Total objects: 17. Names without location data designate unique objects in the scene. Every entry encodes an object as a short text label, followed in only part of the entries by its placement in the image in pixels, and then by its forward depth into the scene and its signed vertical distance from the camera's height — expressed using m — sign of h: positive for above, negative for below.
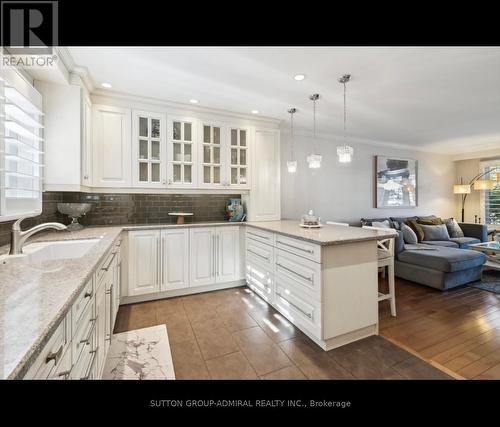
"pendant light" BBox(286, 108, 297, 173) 3.00 +0.65
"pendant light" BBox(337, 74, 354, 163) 2.37 +0.64
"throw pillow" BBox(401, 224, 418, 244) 4.10 -0.37
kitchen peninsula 1.89 -0.59
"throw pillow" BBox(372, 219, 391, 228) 3.97 -0.17
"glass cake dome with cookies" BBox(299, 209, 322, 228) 2.58 -0.09
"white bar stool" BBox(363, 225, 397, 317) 2.48 -0.51
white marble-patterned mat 1.63 -1.10
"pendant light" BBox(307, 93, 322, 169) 2.70 +0.63
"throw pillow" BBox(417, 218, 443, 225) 4.78 -0.15
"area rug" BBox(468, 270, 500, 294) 3.19 -0.99
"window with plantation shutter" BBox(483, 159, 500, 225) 5.29 +0.40
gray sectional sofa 3.09 -0.71
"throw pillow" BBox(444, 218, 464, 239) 4.85 -0.31
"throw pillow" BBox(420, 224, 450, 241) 4.51 -0.35
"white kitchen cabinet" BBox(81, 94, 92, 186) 2.34 +0.76
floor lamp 5.10 +0.65
